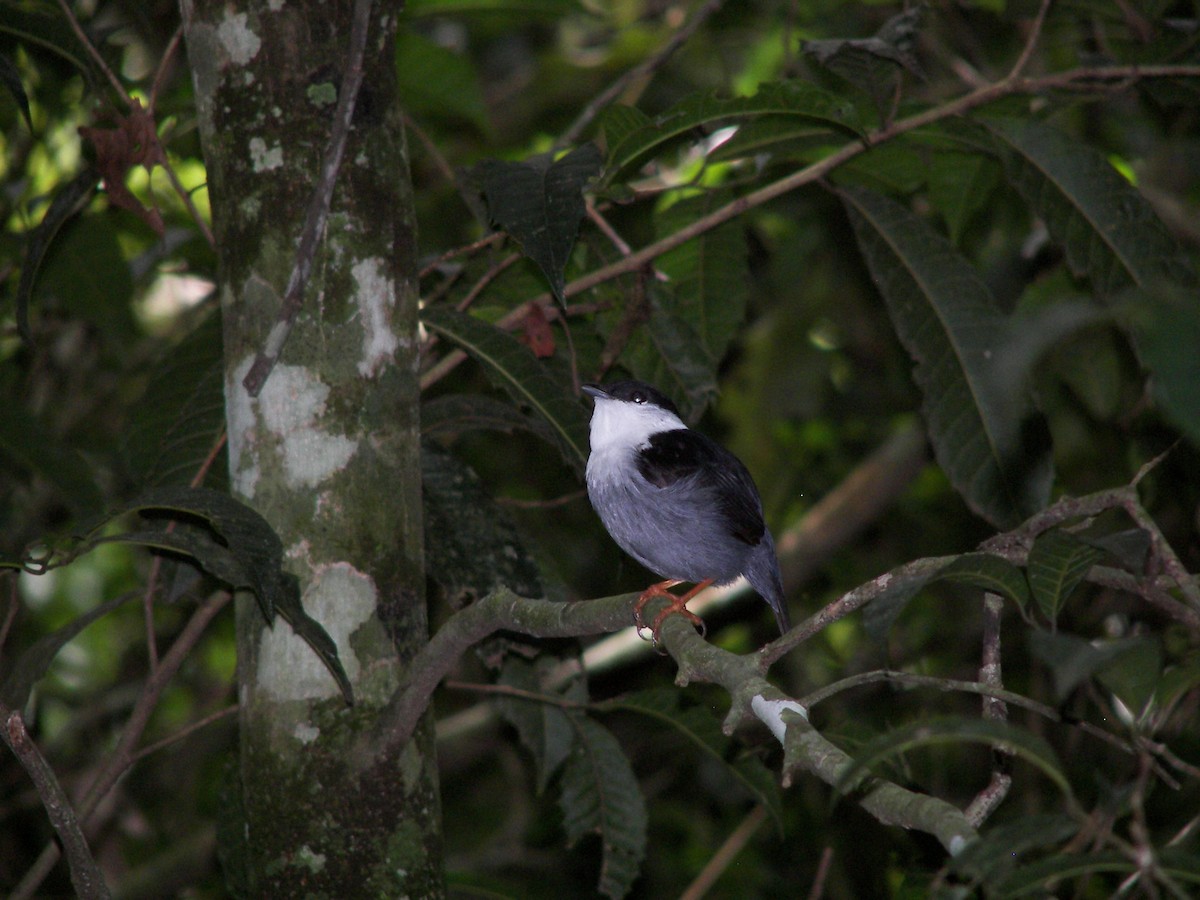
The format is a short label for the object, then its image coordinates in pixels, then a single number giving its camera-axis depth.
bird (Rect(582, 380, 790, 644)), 7.59
